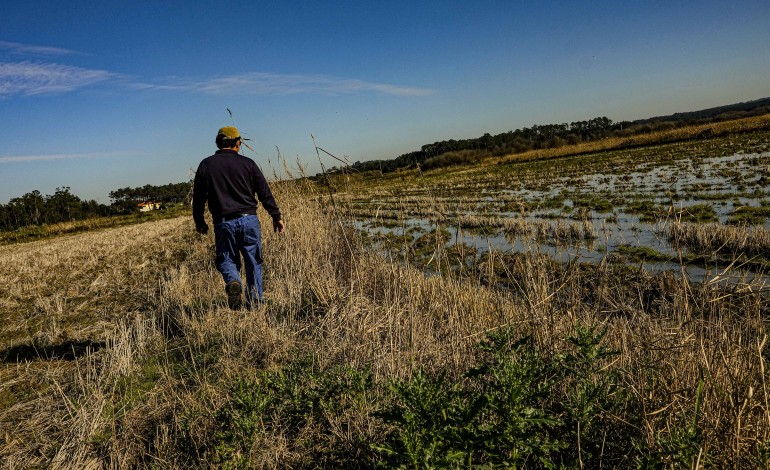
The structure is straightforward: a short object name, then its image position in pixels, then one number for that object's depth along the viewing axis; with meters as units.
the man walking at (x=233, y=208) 4.45
